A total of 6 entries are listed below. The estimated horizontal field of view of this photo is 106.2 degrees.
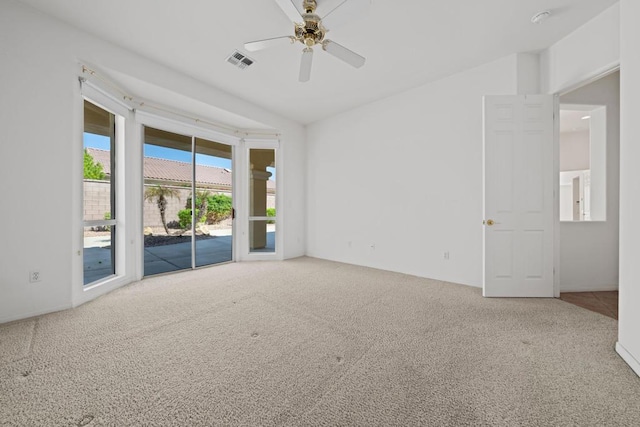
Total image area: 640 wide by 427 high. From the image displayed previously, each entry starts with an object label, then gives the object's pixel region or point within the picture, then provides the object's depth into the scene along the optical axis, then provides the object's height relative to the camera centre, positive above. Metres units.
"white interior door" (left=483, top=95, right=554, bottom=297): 2.95 +0.22
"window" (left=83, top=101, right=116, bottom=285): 3.03 +0.41
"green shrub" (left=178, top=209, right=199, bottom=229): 7.25 -0.15
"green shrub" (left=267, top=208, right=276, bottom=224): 5.30 +0.02
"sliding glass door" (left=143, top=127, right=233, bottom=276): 4.47 +0.36
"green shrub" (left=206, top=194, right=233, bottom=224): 7.16 +0.21
